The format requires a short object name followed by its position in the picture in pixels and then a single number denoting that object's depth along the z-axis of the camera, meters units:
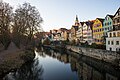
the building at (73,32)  44.13
